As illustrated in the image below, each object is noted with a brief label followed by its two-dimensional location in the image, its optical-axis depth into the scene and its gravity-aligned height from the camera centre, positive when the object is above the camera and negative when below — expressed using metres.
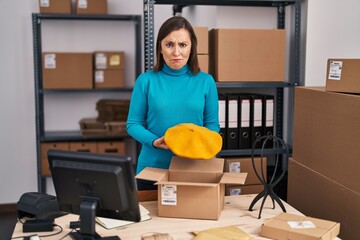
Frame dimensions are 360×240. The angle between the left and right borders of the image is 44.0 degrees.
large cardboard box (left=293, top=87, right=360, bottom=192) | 1.72 -0.25
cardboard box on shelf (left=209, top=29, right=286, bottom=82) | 2.62 +0.12
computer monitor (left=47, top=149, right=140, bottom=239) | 1.38 -0.35
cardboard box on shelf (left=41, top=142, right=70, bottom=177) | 3.90 -0.65
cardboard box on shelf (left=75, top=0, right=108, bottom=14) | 3.86 +0.58
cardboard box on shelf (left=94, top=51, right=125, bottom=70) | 3.91 +0.13
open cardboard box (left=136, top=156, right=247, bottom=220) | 1.65 -0.45
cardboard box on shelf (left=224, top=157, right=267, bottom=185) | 2.67 -0.55
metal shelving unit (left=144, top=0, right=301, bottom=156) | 2.47 +0.17
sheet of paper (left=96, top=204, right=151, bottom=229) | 1.60 -0.54
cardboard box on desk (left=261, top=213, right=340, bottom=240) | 1.43 -0.51
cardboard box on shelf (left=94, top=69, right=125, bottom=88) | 3.95 -0.04
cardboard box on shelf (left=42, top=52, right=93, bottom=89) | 3.81 +0.03
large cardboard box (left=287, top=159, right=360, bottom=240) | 1.78 -0.55
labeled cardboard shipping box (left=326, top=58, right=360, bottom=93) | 1.72 +0.00
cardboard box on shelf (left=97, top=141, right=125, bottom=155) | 3.99 -0.66
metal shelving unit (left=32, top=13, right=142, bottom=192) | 3.85 -0.14
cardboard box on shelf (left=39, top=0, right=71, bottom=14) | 3.80 +0.58
